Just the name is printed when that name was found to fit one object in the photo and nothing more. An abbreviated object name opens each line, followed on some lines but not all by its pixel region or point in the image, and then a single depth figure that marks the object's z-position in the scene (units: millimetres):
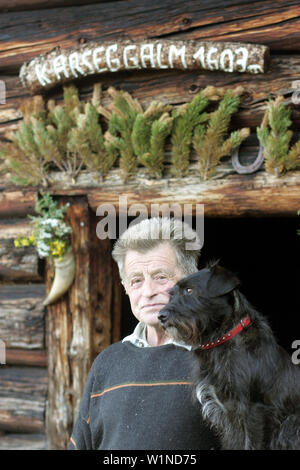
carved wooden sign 3363
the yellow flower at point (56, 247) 3795
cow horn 3857
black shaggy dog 2078
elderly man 2238
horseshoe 3395
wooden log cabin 3438
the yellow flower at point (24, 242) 3938
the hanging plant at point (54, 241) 3799
